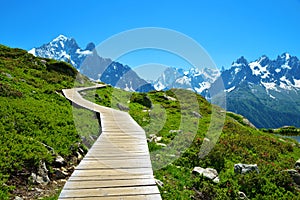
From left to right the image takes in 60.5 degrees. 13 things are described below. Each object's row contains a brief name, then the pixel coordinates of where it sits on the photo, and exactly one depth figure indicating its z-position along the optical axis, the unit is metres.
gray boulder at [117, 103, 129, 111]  33.00
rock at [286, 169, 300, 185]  14.32
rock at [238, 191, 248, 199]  11.91
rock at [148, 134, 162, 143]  19.03
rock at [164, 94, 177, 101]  44.54
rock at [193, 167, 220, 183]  13.34
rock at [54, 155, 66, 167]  12.26
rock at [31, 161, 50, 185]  10.47
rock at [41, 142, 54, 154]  13.14
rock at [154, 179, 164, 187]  11.37
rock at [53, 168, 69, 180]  11.55
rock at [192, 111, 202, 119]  33.31
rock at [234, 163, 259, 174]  14.25
